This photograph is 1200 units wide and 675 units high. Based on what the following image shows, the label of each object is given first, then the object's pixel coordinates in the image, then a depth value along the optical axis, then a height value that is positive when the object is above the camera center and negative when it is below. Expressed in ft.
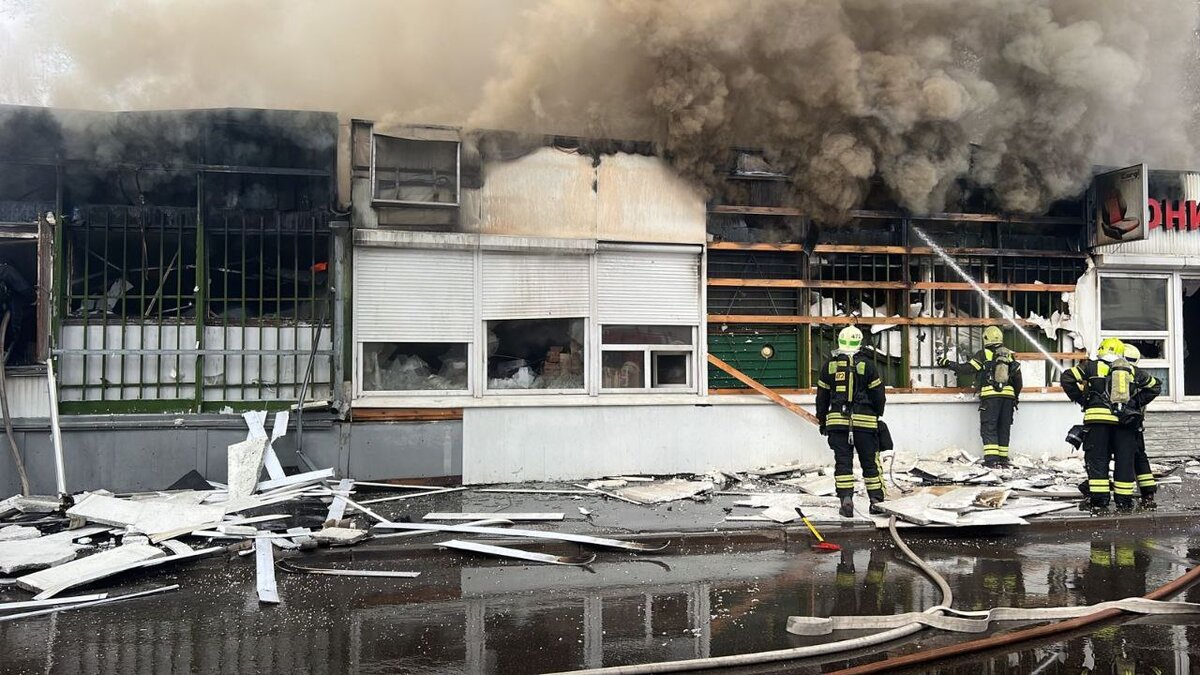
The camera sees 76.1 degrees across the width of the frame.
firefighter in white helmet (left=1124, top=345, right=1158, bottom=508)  26.35 -4.19
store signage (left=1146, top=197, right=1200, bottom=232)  35.29 +6.39
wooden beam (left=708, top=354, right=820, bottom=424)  31.04 -1.33
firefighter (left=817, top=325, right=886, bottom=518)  23.91 -2.01
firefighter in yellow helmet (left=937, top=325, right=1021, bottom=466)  31.50 -1.78
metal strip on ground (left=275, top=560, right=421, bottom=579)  18.22 -5.13
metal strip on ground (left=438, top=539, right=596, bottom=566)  19.40 -5.06
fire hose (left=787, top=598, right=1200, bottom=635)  14.14 -5.04
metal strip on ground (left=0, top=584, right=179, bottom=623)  15.38 -5.16
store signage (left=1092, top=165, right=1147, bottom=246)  31.63 +6.29
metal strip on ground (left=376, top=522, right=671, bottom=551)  20.44 -4.90
